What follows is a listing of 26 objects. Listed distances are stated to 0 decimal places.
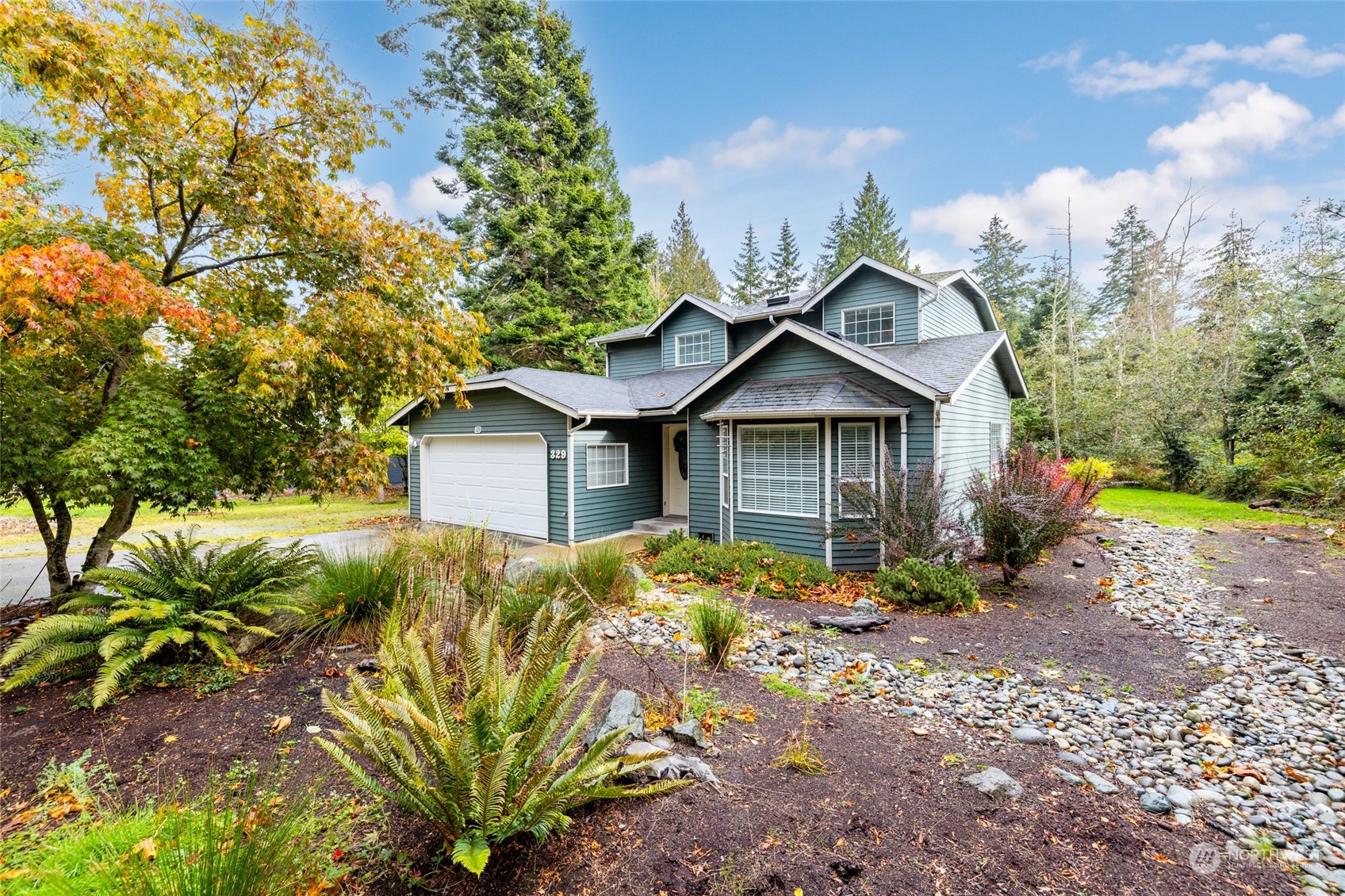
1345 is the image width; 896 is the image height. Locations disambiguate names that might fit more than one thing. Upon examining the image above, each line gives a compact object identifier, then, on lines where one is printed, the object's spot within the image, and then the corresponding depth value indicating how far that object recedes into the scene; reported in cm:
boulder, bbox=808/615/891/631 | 584
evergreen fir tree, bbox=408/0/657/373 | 1970
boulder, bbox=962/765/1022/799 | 286
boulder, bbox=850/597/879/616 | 634
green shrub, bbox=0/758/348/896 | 160
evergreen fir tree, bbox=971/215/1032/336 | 3422
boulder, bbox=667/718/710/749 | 327
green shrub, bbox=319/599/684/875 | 209
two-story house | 860
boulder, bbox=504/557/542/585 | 632
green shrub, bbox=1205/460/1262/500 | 1409
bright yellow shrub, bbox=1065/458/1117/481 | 1433
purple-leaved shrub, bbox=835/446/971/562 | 707
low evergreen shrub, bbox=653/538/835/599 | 758
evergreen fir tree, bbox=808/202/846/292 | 3334
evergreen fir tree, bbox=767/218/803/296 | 3553
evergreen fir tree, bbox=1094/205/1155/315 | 3088
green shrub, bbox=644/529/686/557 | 959
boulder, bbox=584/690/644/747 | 324
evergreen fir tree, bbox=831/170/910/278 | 3062
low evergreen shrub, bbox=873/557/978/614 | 646
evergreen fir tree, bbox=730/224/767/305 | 3628
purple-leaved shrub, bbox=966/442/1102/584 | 686
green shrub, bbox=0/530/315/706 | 371
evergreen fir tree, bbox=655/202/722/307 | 3319
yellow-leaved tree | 446
